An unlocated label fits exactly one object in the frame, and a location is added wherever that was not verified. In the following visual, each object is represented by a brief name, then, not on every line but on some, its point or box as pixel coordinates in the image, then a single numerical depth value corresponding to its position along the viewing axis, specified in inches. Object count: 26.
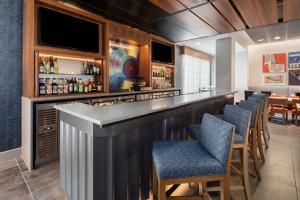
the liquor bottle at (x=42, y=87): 110.9
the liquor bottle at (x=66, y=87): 125.0
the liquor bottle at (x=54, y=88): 118.4
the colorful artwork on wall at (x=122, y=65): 170.9
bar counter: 52.1
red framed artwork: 283.2
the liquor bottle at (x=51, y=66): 119.4
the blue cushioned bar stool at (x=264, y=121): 134.6
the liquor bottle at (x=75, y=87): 130.6
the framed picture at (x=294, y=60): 271.0
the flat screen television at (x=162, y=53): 199.9
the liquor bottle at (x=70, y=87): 127.4
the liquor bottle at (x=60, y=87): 122.1
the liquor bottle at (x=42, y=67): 114.2
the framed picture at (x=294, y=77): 271.7
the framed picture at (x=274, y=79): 285.1
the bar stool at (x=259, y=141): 106.8
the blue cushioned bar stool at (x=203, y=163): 47.2
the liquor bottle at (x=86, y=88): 137.1
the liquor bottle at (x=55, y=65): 122.8
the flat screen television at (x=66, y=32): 107.7
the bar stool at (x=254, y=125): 91.6
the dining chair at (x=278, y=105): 201.9
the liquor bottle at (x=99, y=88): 142.0
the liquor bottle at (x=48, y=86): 115.2
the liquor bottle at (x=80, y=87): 133.6
